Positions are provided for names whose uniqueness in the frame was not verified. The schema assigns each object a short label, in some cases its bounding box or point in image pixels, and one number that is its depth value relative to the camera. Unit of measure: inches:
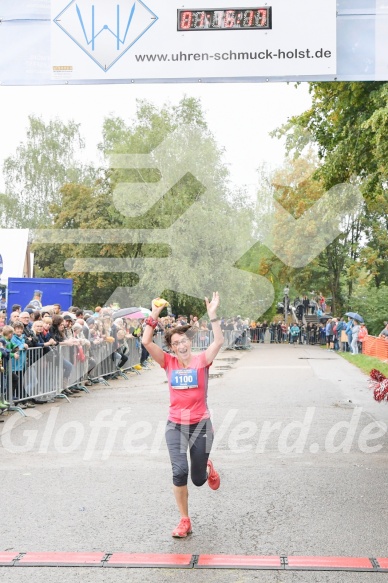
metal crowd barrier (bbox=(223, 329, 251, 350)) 1706.4
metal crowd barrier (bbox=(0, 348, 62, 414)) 548.4
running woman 258.4
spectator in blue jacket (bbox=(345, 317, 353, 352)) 1598.2
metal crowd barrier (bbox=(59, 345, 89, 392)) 668.1
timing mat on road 219.3
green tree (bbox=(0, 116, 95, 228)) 2738.7
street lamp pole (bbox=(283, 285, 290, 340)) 2504.6
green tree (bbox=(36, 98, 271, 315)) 1911.9
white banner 365.4
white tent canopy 1713.8
